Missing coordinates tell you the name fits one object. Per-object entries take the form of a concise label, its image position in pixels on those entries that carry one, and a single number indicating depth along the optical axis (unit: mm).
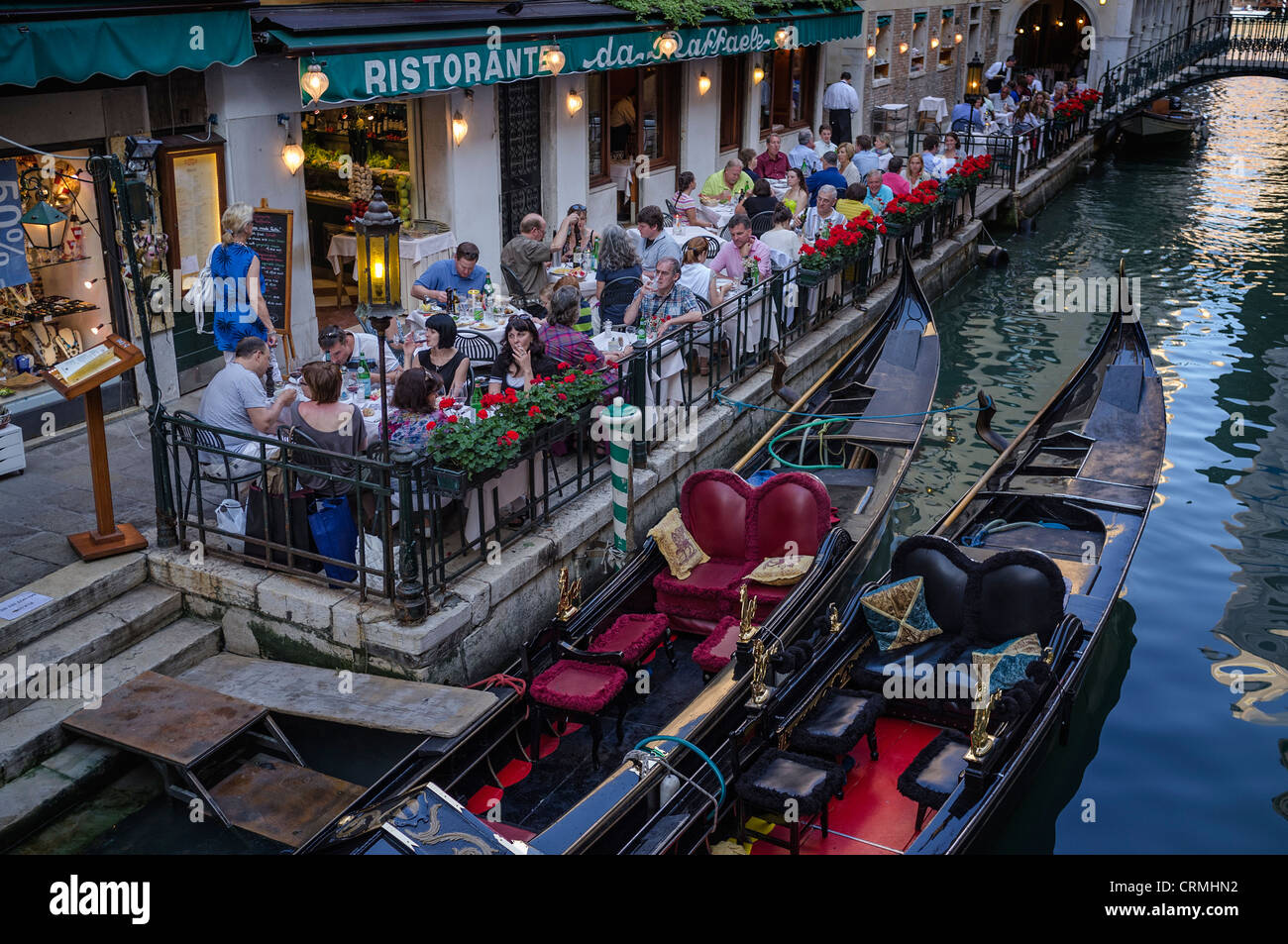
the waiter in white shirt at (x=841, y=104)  19344
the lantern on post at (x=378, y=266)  5316
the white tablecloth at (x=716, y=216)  12273
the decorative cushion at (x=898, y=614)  6031
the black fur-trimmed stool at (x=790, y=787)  4797
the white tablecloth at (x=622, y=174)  13891
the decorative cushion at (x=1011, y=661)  5734
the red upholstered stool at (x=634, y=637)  5957
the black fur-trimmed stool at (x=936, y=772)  5039
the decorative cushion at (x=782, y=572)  6504
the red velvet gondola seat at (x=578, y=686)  5400
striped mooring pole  6984
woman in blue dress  7492
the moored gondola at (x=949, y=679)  5023
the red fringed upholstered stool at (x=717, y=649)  5945
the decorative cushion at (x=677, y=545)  6594
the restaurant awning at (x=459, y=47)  8562
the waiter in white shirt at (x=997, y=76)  26125
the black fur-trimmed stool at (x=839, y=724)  5297
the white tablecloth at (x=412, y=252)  10234
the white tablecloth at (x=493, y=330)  7961
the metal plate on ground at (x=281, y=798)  5121
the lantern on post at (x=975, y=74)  26172
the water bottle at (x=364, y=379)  7105
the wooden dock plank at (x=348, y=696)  5297
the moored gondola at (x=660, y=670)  4633
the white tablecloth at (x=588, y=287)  9820
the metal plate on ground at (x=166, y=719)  5262
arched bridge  27672
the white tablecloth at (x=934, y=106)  22984
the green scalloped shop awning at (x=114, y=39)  6363
